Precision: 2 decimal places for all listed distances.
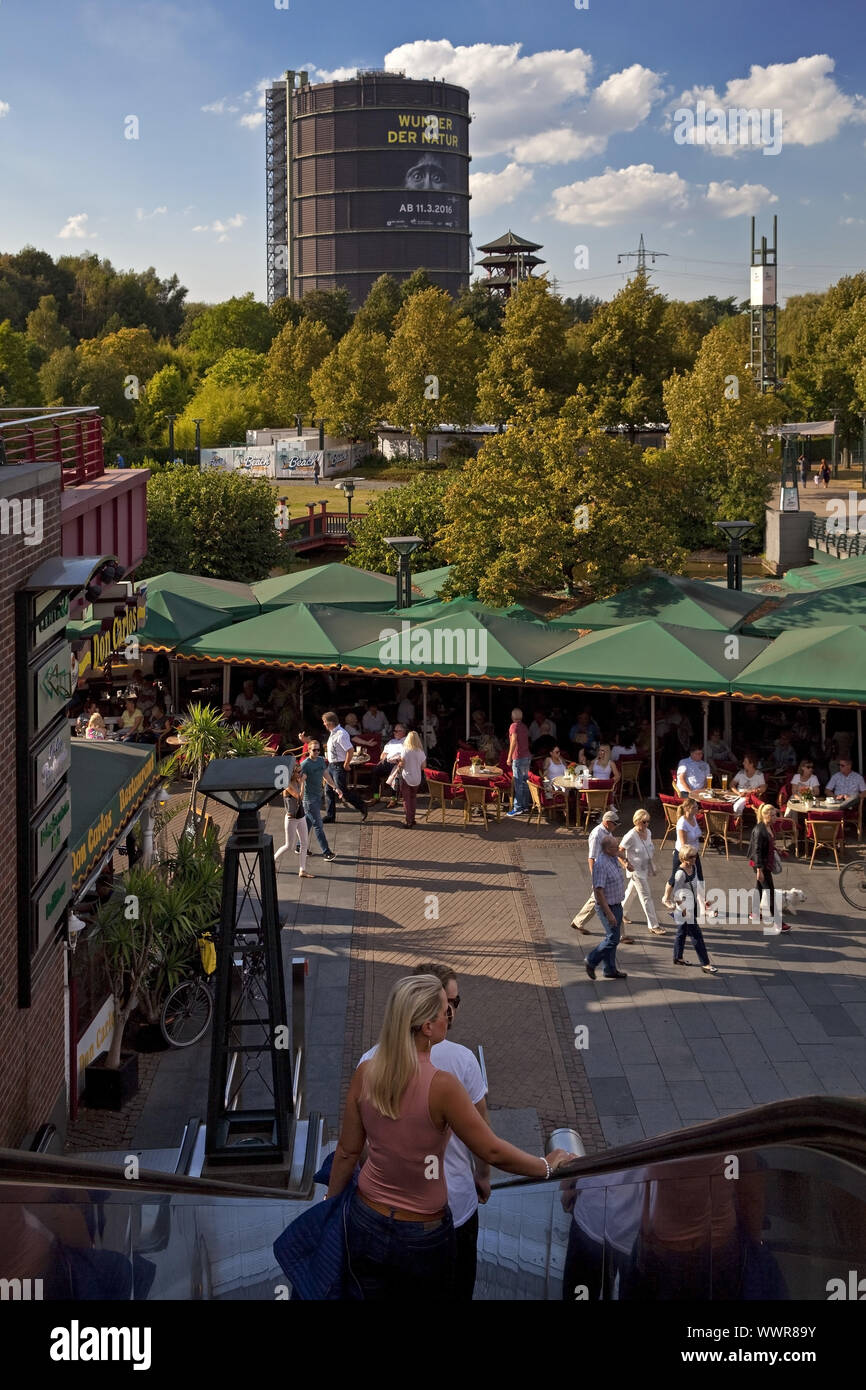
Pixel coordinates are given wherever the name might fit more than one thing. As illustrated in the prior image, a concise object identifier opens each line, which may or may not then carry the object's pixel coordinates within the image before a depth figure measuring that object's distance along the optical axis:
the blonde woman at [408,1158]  4.43
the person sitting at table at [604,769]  17.95
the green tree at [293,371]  84.38
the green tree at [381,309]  97.19
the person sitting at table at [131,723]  19.94
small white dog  14.27
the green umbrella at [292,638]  20.27
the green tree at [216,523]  35.84
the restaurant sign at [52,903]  8.90
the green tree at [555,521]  22.69
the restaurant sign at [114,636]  13.34
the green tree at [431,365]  68.94
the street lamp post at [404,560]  21.39
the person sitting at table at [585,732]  20.12
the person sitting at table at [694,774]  17.33
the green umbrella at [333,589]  23.98
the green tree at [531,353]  56.19
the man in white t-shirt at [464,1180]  4.82
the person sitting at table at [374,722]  20.95
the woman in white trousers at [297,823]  16.05
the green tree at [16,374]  81.00
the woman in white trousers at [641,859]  13.63
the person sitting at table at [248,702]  22.43
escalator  3.34
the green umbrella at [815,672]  17.23
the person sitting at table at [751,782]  17.06
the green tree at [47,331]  104.88
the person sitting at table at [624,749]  19.31
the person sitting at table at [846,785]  17.09
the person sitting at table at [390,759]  18.84
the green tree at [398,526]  33.09
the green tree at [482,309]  96.31
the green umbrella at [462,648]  19.12
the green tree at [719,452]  40.59
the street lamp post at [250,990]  7.80
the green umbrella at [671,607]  20.67
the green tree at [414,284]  102.06
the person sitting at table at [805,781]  17.06
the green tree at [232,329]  104.88
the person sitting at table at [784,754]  18.98
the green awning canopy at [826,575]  24.73
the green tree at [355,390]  75.81
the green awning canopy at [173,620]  21.20
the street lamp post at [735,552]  22.22
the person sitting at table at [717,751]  18.94
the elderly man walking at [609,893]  12.40
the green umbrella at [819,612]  20.73
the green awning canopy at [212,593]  22.92
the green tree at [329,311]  104.00
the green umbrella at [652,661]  18.08
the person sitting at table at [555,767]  18.22
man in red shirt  18.20
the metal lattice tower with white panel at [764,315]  76.25
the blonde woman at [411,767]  17.98
